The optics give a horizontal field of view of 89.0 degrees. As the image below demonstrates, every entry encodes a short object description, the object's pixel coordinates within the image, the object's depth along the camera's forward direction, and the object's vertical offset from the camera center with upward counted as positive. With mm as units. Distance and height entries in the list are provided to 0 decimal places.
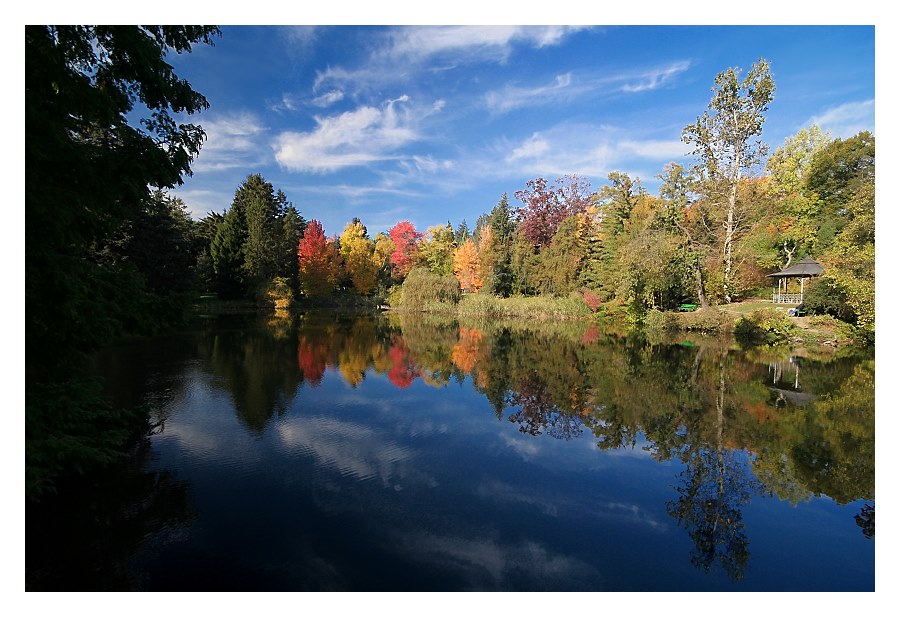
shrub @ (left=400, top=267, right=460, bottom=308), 36188 +1100
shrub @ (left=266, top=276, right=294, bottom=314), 37812 +792
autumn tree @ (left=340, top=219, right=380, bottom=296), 43844 +3935
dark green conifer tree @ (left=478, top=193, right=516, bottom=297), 37094 +3127
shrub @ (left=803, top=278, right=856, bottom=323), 19234 +29
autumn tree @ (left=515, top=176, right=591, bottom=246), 39375 +8102
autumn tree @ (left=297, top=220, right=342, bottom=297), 41000 +3527
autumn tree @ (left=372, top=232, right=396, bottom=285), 46588 +5075
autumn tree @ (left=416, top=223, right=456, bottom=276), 45969 +5237
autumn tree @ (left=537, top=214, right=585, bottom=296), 31734 +2940
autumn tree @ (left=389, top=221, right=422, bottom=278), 45719 +5754
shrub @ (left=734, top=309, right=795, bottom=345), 19312 -1126
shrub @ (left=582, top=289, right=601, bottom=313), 30533 +160
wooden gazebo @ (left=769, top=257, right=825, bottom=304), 23167 +1486
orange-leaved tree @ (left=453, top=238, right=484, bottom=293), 44891 +3654
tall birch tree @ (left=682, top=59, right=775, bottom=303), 22922 +8794
